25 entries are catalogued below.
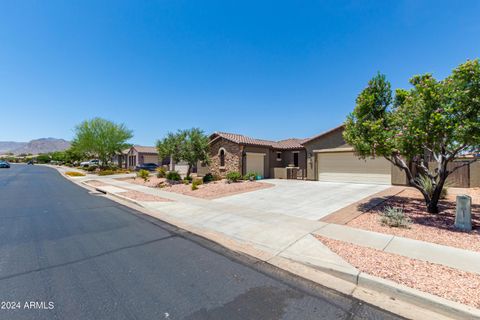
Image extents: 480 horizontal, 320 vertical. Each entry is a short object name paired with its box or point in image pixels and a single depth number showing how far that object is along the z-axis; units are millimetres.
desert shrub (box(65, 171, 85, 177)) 27922
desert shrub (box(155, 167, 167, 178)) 22281
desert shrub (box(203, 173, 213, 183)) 18391
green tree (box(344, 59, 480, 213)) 6270
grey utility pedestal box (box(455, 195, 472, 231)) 6199
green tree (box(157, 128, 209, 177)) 18386
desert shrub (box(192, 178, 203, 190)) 14430
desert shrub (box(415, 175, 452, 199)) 9103
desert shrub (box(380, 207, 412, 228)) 6555
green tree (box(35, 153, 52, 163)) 78938
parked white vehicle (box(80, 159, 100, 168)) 49750
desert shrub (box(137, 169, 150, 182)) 20944
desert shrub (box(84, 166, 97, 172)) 35538
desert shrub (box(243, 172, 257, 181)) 18908
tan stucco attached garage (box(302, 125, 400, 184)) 16000
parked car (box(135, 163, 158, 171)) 35406
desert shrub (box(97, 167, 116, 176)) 29625
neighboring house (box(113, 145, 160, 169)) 40281
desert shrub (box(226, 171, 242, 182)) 17781
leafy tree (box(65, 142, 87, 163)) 51269
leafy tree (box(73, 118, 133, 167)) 33812
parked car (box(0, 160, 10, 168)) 45728
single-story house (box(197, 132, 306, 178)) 20219
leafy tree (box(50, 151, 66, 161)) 65350
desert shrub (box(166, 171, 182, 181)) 19594
